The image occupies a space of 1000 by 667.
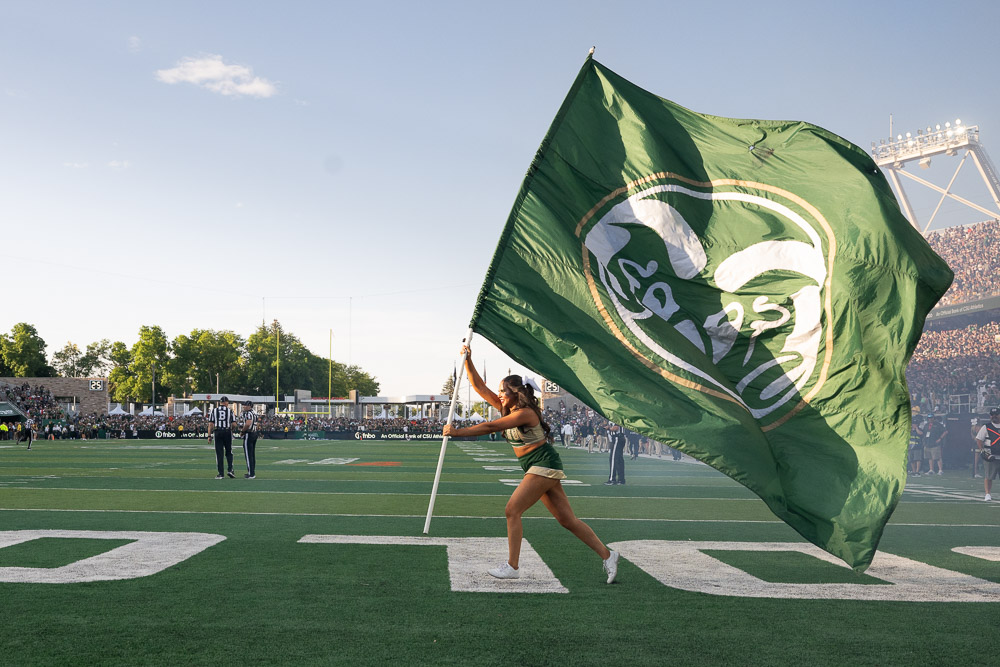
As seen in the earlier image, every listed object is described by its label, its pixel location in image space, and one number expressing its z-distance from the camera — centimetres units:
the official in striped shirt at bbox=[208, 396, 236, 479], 1716
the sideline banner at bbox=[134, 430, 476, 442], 5397
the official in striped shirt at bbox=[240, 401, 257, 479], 1777
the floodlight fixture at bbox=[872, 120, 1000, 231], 6450
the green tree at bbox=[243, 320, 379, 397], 10994
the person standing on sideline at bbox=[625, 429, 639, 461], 3106
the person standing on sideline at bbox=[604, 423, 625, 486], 1859
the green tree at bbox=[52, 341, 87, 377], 13425
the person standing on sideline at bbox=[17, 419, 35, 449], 3621
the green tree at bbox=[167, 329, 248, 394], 9931
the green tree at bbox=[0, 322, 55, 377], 10300
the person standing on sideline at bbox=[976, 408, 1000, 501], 1623
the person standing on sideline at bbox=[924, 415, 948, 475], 2564
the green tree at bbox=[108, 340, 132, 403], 9938
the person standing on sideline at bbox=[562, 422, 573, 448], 4784
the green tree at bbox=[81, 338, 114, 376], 12731
